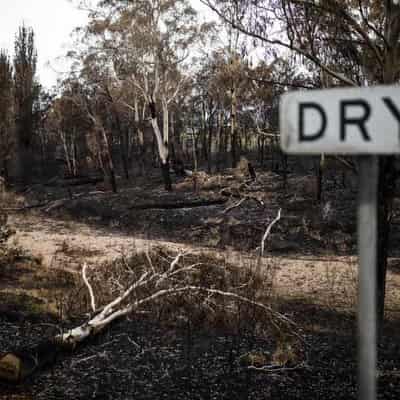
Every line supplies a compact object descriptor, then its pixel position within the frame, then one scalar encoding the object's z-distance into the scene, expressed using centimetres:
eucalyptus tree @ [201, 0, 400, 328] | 490
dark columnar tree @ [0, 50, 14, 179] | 1906
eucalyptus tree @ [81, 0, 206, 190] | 2062
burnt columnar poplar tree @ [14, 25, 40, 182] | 2641
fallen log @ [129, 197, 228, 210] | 1744
